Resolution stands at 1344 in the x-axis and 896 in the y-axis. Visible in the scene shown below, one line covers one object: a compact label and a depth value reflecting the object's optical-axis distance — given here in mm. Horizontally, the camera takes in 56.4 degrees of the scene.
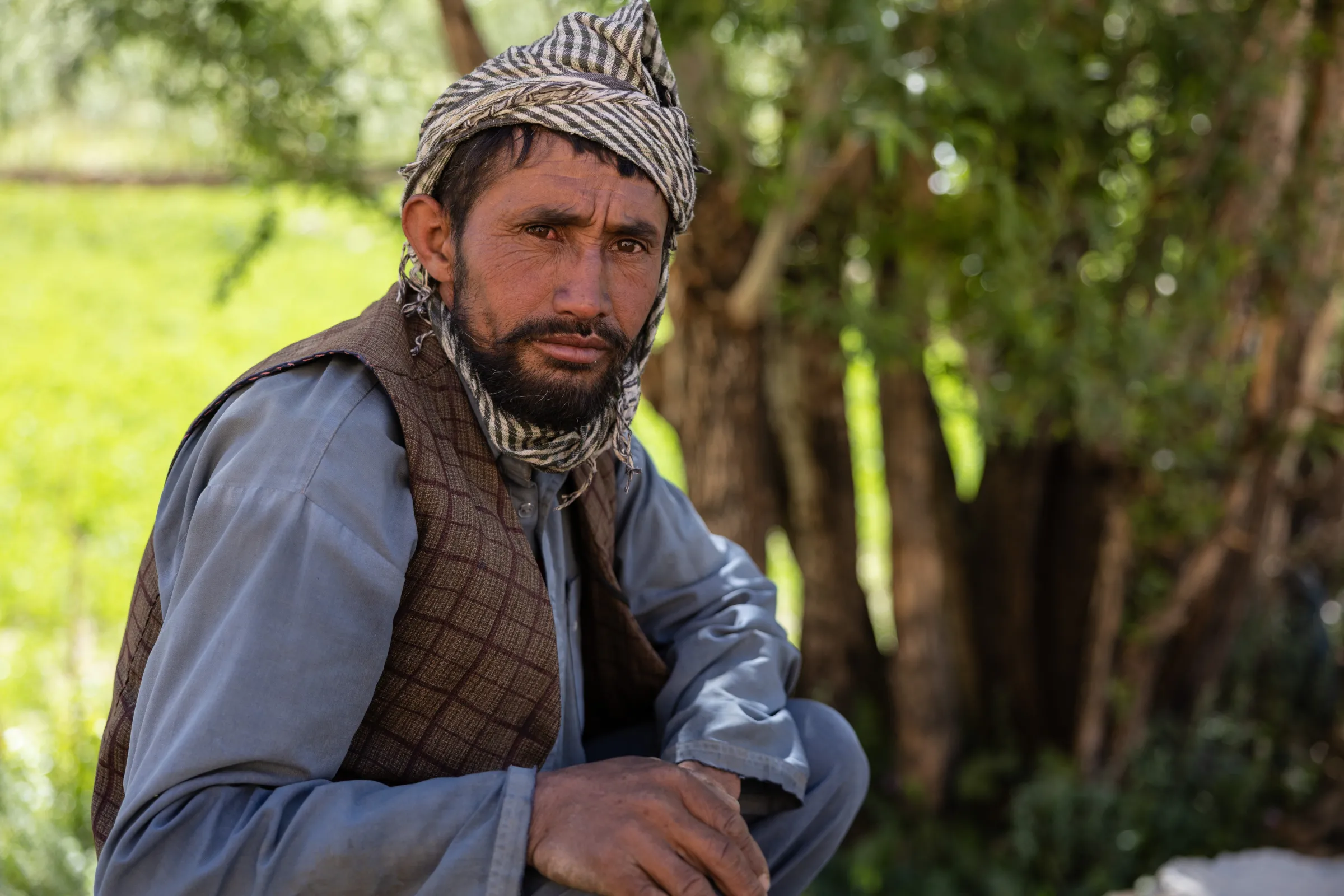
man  1416
